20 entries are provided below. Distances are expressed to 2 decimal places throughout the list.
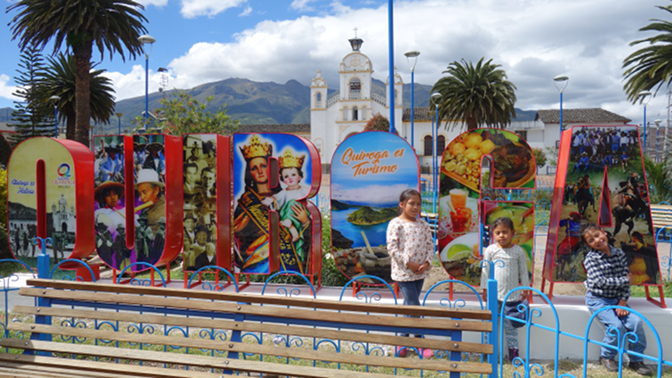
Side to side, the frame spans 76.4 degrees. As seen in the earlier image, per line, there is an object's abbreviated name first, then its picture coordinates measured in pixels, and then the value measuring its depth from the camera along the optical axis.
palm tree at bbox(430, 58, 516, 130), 23.75
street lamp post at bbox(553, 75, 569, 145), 17.11
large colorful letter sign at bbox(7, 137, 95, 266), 5.79
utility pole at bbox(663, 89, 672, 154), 25.35
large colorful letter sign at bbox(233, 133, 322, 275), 5.40
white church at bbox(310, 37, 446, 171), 48.47
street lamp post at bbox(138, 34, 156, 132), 15.26
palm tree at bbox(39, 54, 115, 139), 21.91
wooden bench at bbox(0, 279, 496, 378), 2.82
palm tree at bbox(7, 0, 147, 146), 15.52
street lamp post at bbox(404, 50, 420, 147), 14.25
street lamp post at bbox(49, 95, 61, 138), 20.29
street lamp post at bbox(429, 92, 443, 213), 24.05
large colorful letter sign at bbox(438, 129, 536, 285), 4.89
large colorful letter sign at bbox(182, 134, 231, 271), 5.59
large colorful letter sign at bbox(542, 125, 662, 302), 4.75
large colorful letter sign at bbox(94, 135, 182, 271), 5.62
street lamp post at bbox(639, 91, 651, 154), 16.98
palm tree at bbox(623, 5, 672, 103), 15.21
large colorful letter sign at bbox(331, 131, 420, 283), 5.12
